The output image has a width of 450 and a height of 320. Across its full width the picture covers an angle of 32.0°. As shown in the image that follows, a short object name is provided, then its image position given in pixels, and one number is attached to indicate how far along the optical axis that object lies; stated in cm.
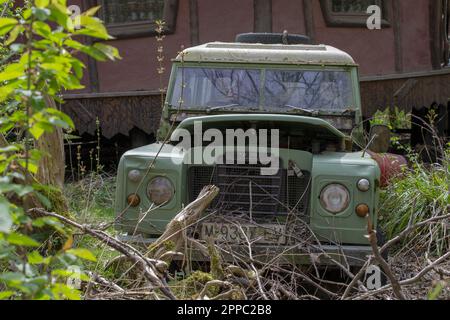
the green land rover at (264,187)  511
